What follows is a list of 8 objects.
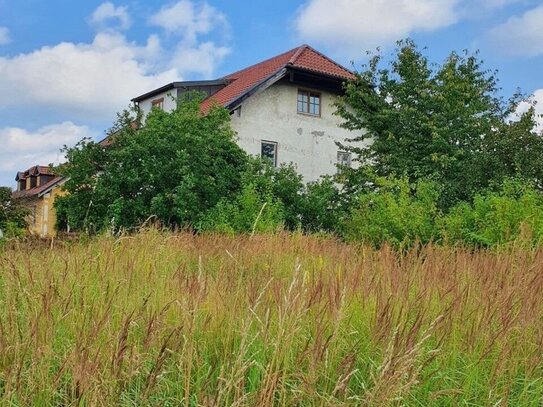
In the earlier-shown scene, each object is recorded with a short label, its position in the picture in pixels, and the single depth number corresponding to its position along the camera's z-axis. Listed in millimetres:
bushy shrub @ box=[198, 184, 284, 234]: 13883
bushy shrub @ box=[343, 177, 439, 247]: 10594
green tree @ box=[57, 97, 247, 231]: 16688
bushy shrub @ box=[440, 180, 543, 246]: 8594
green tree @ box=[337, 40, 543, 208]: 16844
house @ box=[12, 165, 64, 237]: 33594
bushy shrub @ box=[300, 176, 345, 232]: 17375
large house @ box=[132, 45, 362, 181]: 24109
